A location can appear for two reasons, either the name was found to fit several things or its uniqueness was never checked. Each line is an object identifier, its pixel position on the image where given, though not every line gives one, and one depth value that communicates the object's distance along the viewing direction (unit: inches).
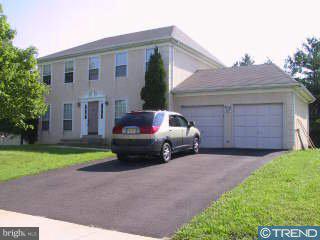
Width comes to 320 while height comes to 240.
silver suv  425.7
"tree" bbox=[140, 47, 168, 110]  689.0
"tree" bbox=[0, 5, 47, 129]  574.9
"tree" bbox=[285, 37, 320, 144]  1332.4
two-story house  619.8
